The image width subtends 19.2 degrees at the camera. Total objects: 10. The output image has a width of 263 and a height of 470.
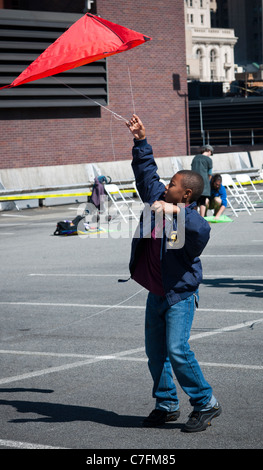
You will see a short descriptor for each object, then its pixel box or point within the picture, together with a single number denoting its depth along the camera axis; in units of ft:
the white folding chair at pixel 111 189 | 65.05
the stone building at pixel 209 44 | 470.39
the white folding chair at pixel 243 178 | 74.74
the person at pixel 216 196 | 60.49
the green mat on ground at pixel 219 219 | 62.03
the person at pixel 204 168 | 58.75
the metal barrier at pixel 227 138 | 167.94
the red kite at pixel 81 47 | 22.88
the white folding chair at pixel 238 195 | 68.66
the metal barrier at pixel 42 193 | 79.61
